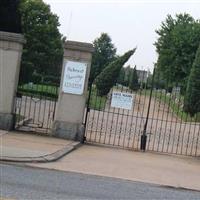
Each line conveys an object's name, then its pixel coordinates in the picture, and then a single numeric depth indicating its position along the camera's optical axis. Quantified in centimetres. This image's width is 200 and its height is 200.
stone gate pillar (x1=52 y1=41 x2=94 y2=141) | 1794
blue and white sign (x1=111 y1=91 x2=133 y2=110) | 1838
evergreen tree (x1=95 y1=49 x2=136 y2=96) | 2172
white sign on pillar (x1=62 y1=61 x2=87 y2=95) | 1794
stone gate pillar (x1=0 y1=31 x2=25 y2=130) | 1780
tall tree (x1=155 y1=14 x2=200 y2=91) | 6619
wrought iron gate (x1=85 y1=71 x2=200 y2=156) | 1961
